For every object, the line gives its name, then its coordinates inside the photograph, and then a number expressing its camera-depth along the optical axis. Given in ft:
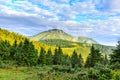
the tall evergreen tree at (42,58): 165.98
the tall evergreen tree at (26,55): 134.86
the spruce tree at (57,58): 191.06
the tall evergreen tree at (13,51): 168.90
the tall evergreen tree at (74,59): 188.13
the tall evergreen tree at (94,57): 117.68
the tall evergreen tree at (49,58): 172.37
